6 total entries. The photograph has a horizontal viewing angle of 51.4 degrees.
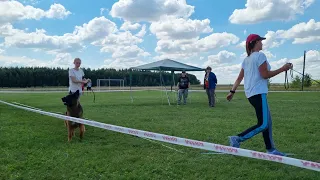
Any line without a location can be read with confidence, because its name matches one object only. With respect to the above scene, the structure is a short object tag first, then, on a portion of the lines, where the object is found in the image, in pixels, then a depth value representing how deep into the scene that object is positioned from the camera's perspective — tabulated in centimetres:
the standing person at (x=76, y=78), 732
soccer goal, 6768
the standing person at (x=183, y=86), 1714
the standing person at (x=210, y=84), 1565
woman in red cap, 494
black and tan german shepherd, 675
